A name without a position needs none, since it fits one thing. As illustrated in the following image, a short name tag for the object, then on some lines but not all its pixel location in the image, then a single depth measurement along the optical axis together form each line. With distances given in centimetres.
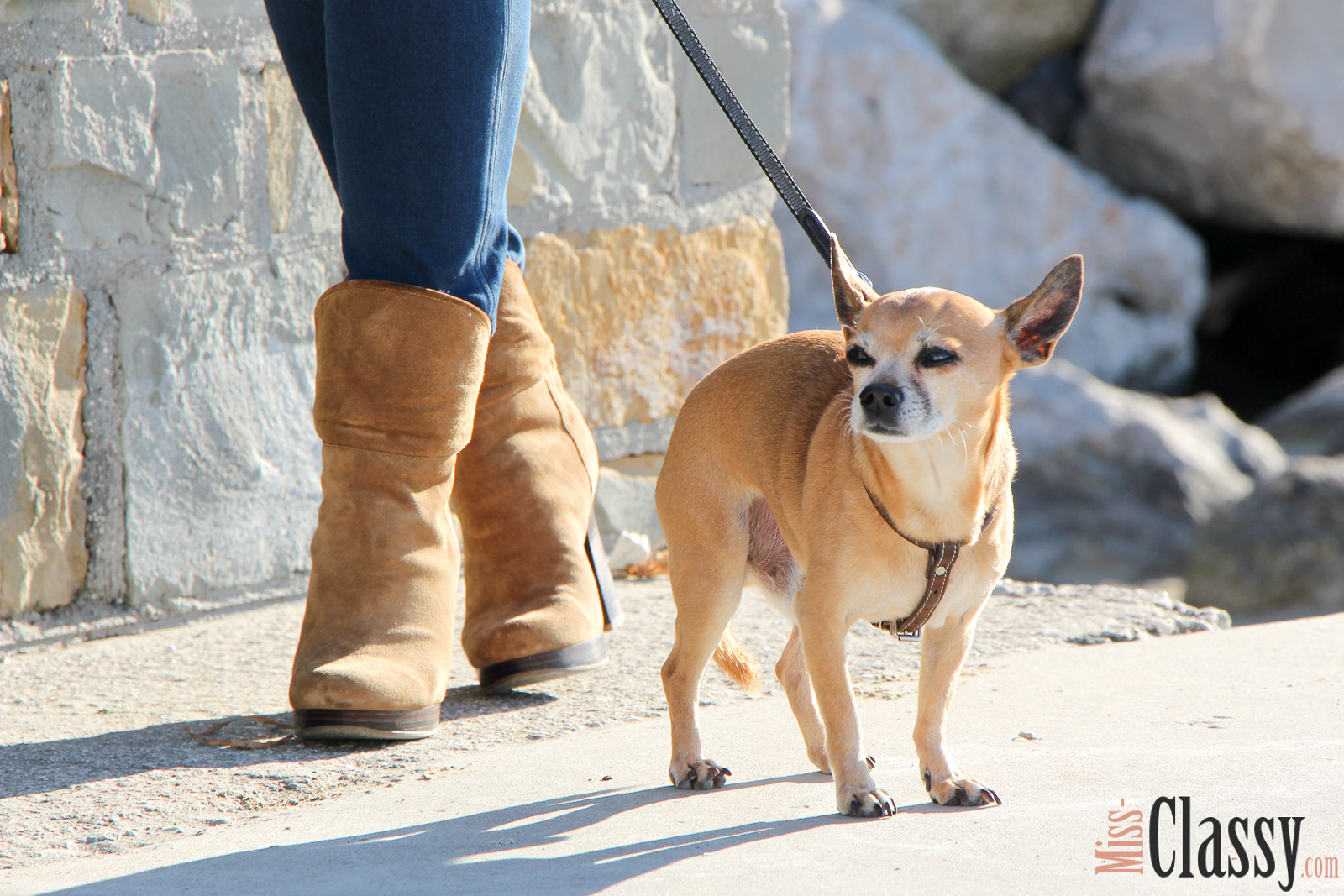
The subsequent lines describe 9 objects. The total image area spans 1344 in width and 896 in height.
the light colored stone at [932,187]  1260
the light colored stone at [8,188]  491
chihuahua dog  367
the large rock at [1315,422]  1223
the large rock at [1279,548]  1055
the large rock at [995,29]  1326
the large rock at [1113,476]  1111
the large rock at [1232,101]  1237
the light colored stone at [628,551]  642
